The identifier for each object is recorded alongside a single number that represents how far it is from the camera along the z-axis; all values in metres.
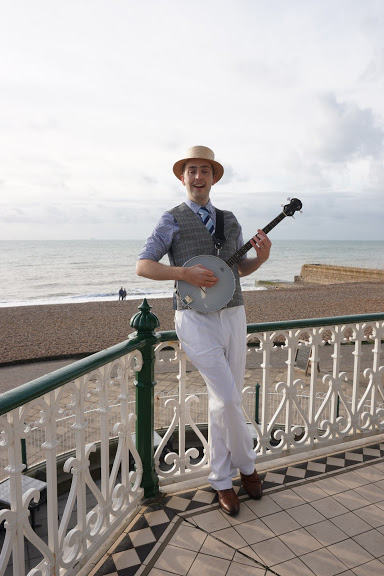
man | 2.52
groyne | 37.97
